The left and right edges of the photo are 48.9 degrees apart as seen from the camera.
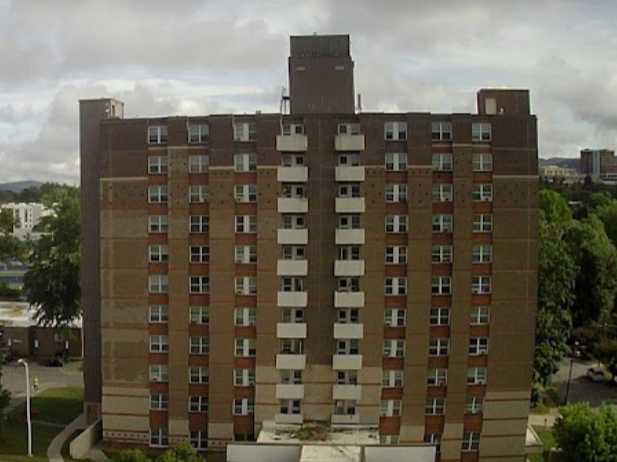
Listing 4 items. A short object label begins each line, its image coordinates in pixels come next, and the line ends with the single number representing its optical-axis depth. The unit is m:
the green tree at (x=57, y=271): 65.69
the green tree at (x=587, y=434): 37.34
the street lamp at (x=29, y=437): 43.84
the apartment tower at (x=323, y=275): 43.84
